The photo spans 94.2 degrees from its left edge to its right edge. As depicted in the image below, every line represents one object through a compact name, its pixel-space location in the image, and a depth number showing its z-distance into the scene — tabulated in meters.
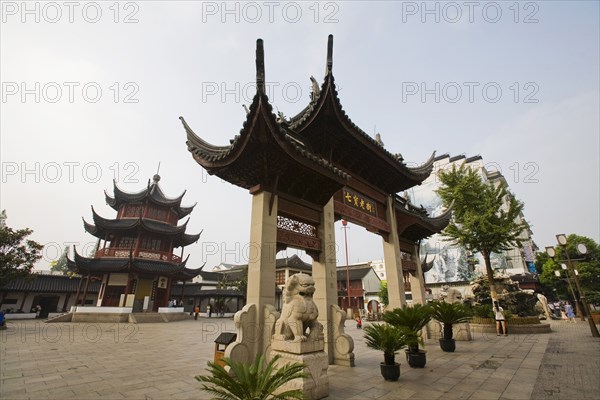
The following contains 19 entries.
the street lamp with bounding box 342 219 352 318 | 34.42
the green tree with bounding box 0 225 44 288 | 18.83
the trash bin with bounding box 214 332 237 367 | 6.55
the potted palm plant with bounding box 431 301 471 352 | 9.61
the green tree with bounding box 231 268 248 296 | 34.91
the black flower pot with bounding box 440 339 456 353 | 9.86
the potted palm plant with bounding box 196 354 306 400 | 3.48
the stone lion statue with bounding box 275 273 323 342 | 5.46
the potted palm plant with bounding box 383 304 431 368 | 7.67
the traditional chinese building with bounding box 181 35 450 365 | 6.50
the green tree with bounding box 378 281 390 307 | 35.72
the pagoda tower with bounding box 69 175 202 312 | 27.47
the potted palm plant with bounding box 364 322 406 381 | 6.38
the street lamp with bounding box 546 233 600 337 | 12.87
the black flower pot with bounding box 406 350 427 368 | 7.65
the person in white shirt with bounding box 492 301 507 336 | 14.53
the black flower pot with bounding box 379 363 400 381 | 6.36
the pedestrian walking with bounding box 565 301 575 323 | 23.09
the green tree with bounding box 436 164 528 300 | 17.98
